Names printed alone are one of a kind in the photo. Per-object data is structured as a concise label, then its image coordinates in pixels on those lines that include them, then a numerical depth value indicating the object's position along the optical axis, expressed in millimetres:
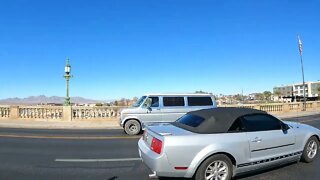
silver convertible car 4103
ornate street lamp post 17517
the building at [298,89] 112684
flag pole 24177
